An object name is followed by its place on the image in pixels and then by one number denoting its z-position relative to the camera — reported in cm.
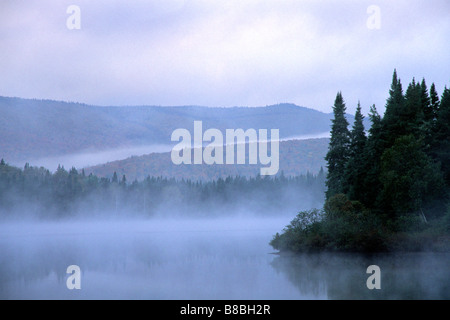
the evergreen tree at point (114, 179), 13962
